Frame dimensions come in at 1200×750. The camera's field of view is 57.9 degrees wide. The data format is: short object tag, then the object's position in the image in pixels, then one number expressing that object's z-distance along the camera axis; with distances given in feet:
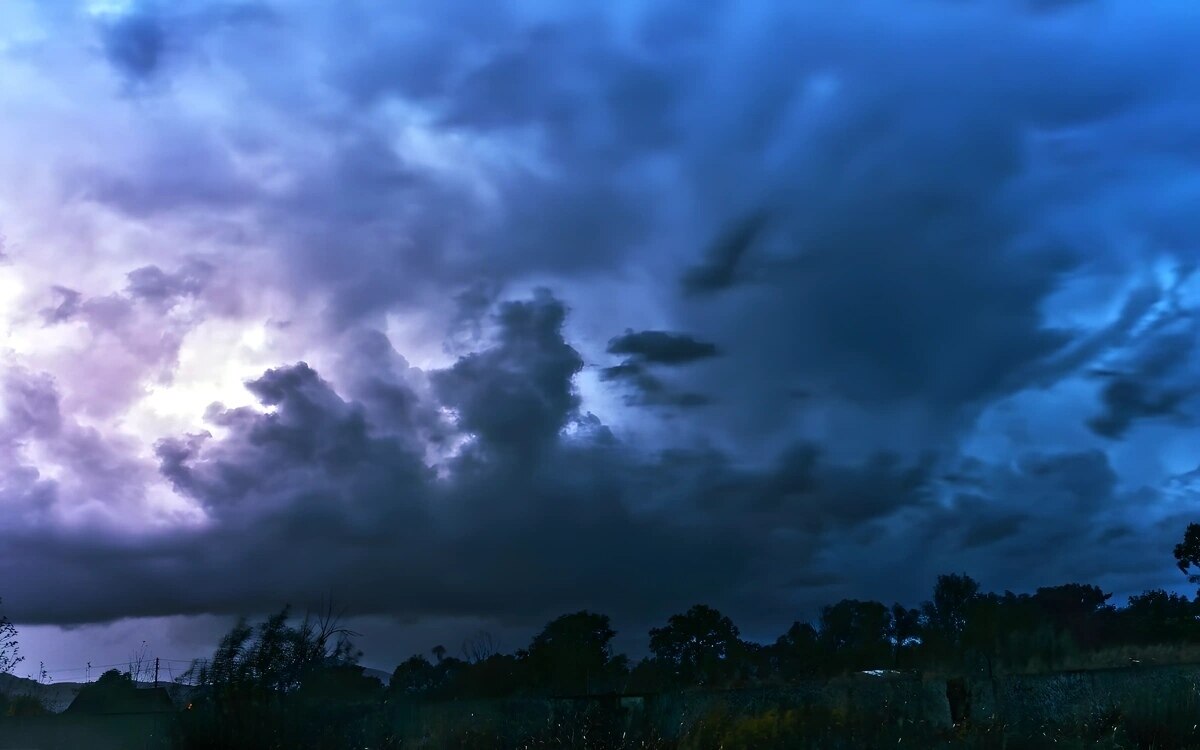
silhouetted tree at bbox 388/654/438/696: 102.55
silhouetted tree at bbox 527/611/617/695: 137.39
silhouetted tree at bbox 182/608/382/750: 62.03
